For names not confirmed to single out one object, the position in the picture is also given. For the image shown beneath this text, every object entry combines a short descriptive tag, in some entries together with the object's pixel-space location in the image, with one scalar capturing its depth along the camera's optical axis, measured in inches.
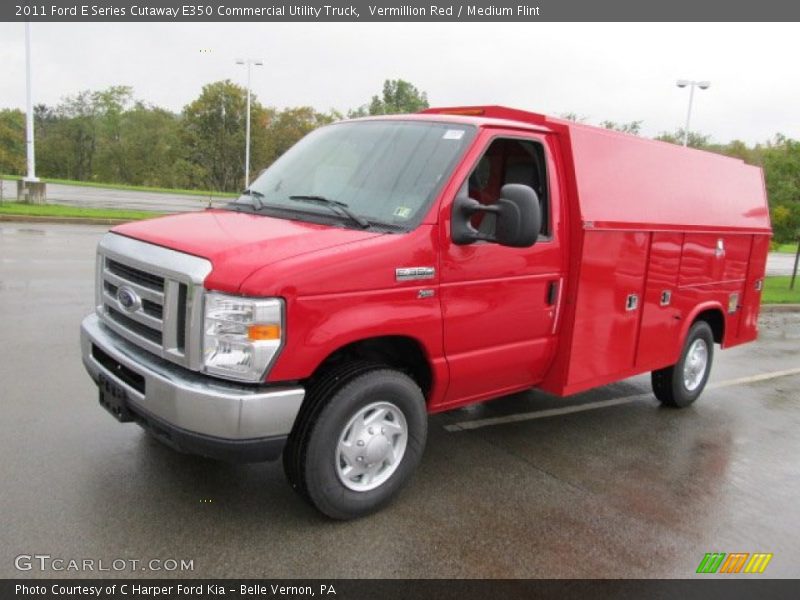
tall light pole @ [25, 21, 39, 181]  773.3
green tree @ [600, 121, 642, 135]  1633.6
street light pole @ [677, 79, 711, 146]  1091.9
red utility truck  122.9
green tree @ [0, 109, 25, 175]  2134.5
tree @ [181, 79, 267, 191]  1963.6
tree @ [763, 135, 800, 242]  677.9
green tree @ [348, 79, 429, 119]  2252.7
